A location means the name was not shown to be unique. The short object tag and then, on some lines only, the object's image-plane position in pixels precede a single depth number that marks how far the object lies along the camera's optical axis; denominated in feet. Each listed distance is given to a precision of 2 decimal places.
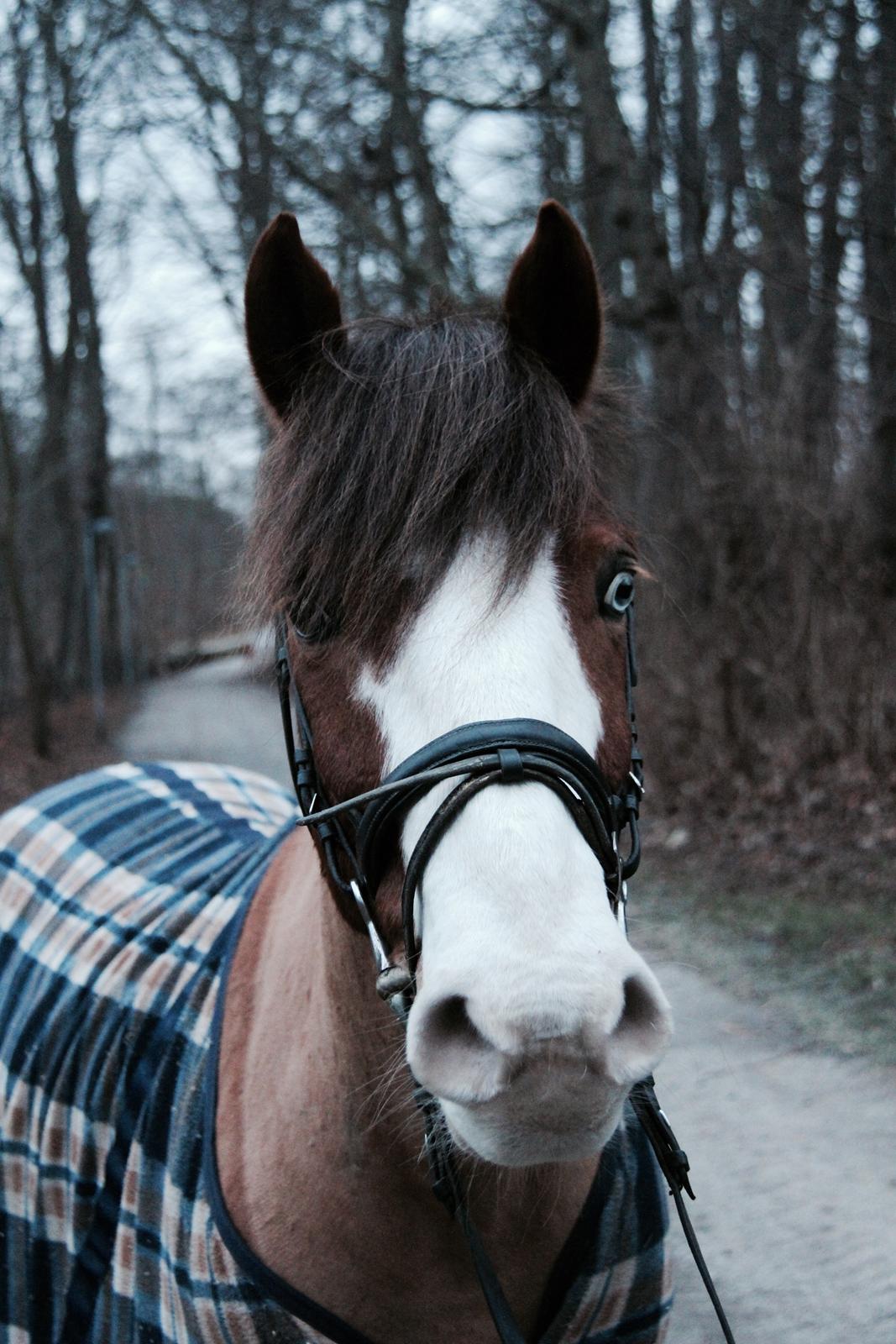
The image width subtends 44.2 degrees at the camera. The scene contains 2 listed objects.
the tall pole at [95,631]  46.21
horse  3.91
